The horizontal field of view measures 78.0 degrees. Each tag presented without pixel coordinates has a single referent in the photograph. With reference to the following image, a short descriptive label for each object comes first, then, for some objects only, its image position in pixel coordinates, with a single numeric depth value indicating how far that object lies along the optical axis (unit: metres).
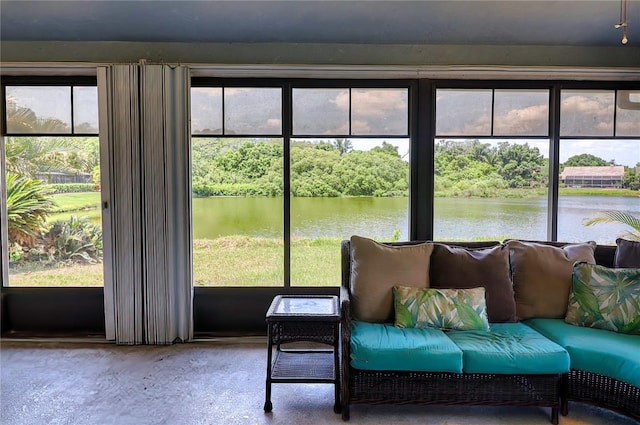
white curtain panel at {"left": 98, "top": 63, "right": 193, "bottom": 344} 3.33
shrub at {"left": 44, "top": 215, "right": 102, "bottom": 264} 3.62
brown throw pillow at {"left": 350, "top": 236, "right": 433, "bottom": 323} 2.66
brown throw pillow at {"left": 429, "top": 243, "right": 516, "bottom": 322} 2.68
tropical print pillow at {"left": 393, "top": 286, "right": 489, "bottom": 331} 2.54
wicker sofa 2.26
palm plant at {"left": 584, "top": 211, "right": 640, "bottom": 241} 3.54
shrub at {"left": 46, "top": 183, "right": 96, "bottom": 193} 3.59
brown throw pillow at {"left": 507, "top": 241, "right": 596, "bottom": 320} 2.71
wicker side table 2.38
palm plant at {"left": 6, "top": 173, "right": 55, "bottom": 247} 3.59
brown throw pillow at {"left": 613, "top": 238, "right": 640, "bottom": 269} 2.65
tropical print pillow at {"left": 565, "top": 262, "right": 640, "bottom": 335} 2.44
